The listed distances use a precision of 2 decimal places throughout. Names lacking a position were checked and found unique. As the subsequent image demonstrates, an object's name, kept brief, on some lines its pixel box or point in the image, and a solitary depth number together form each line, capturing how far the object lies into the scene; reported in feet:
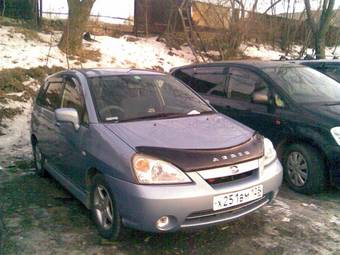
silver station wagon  10.50
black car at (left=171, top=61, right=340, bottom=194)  15.52
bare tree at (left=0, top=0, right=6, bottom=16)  47.45
